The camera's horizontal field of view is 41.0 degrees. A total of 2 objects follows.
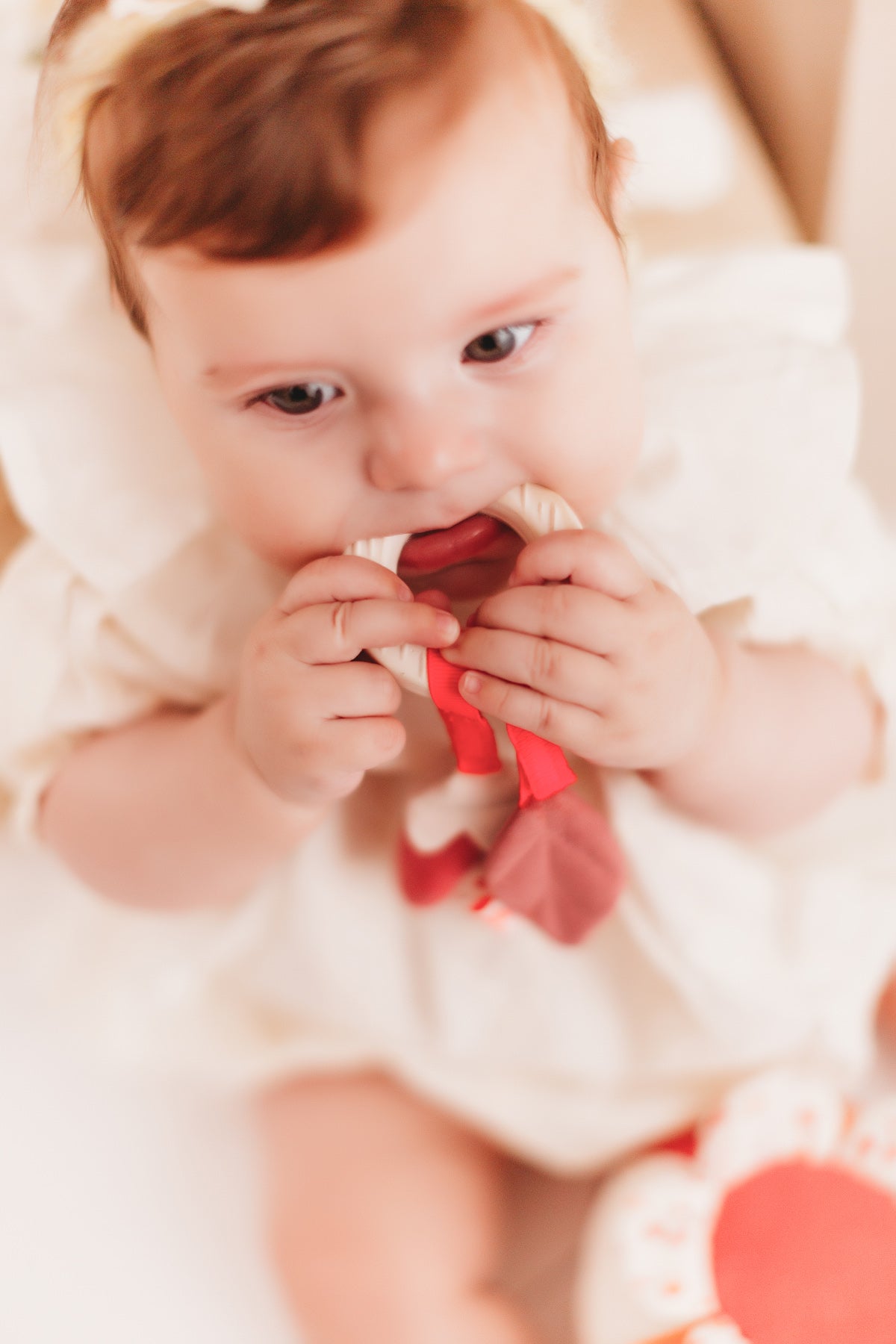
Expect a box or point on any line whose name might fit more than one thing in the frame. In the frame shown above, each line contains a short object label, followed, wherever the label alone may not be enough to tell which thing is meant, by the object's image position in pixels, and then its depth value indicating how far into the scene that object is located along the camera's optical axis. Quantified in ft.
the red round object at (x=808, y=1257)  1.94
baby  1.49
